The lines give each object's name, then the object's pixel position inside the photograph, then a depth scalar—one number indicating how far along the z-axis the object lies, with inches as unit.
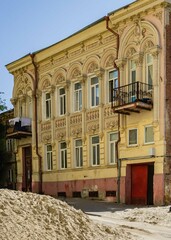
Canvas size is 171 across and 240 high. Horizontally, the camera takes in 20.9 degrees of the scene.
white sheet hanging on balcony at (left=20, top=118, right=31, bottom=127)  1207.6
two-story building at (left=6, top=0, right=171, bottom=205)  825.5
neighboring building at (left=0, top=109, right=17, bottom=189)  1318.9
